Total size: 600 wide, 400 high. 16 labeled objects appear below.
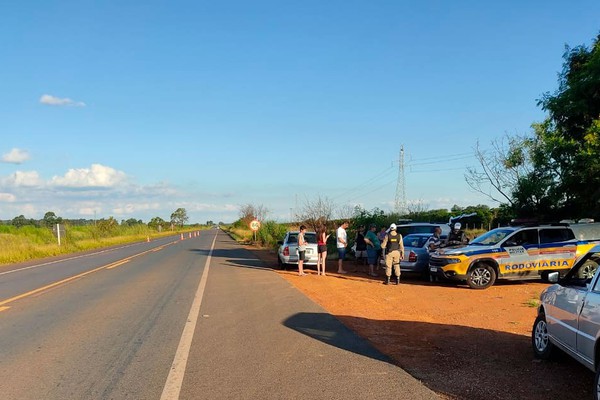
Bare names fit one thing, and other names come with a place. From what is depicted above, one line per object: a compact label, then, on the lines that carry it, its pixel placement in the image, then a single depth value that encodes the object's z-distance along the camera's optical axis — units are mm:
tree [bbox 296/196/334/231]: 33688
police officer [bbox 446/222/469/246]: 15438
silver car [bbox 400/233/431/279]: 16000
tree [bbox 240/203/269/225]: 66819
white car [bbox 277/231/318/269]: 19078
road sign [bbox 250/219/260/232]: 38512
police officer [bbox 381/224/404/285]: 14680
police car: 13695
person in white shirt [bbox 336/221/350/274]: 18391
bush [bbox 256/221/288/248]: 37031
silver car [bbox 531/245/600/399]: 4938
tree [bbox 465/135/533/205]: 22597
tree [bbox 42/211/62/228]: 94388
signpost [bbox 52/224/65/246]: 39622
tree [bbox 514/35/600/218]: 14617
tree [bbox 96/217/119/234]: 66750
